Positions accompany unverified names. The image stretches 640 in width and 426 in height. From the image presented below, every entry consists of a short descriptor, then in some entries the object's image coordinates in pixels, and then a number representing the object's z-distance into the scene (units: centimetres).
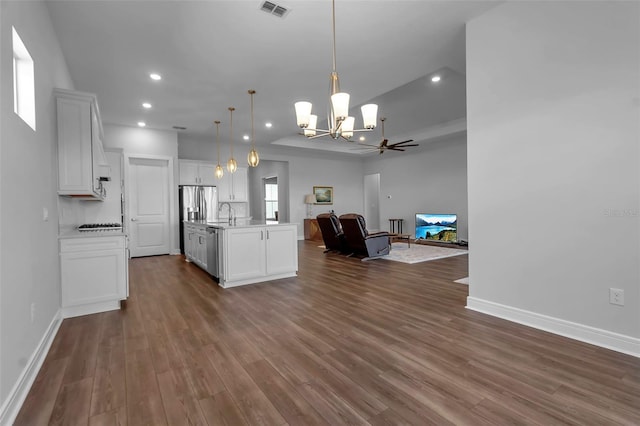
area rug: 625
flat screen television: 860
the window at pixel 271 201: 1273
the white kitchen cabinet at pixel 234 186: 823
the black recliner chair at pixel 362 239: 614
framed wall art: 1074
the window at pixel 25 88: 230
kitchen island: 427
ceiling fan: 711
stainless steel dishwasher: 458
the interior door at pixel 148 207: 690
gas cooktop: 413
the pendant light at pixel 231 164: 572
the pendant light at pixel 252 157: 503
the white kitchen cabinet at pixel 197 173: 768
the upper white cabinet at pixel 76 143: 320
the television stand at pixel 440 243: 804
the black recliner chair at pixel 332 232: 686
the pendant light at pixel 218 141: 616
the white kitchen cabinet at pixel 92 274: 320
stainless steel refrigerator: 729
